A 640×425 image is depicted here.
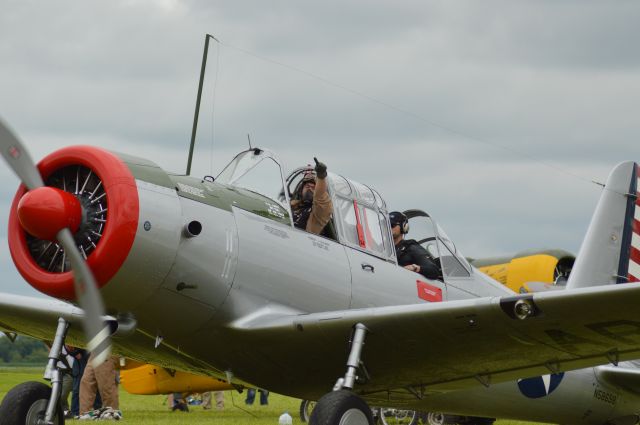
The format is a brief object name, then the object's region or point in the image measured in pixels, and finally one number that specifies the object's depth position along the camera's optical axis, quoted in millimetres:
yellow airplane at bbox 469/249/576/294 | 45499
